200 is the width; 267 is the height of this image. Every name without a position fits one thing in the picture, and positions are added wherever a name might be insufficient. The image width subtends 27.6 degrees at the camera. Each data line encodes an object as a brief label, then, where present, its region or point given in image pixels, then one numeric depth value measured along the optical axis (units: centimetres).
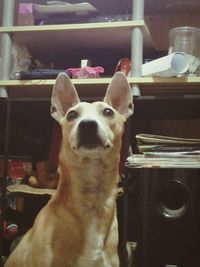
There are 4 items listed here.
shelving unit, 174
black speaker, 154
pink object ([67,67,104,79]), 185
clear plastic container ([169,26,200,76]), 190
